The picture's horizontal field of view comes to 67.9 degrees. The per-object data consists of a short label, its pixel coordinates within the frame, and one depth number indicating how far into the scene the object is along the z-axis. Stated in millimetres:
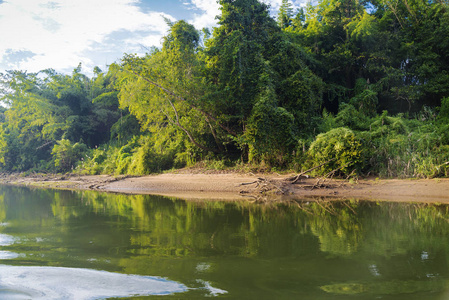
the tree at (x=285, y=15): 22781
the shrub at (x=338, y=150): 12984
